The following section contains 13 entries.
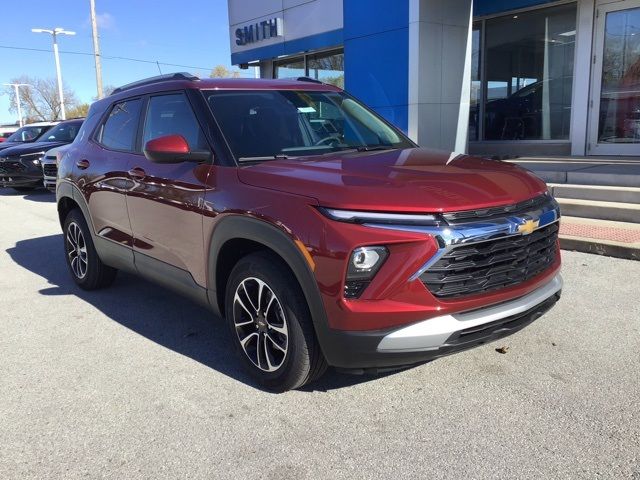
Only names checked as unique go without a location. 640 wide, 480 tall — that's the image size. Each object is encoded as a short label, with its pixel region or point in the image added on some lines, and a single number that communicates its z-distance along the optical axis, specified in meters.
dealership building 9.79
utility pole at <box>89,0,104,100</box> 25.27
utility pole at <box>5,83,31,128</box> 62.82
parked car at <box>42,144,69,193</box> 11.53
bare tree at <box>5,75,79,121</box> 85.45
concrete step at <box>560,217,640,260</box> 5.71
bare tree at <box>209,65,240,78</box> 60.25
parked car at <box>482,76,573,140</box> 10.66
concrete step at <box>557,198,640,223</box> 6.55
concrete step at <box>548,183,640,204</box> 6.83
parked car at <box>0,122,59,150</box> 16.71
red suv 2.69
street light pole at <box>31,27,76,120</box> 41.25
